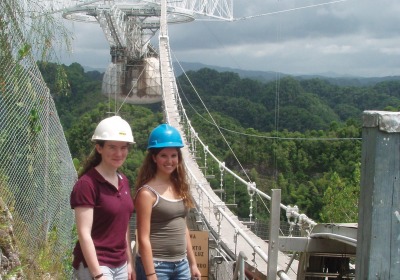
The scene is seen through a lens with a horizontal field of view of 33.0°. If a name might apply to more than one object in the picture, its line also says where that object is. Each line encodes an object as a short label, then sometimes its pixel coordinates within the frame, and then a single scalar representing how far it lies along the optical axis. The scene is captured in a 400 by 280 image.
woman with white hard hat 2.35
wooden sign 4.52
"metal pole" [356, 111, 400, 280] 1.64
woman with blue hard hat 2.60
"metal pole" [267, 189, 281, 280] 2.39
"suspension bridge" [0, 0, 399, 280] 2.64
